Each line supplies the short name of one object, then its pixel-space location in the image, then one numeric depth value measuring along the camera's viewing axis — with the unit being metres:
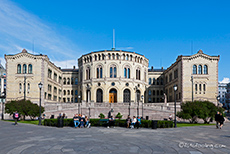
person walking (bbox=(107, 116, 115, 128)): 25.25
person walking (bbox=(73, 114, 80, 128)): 24.81
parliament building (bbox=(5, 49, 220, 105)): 54.38
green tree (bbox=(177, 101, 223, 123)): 31.78
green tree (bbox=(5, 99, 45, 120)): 34.03
